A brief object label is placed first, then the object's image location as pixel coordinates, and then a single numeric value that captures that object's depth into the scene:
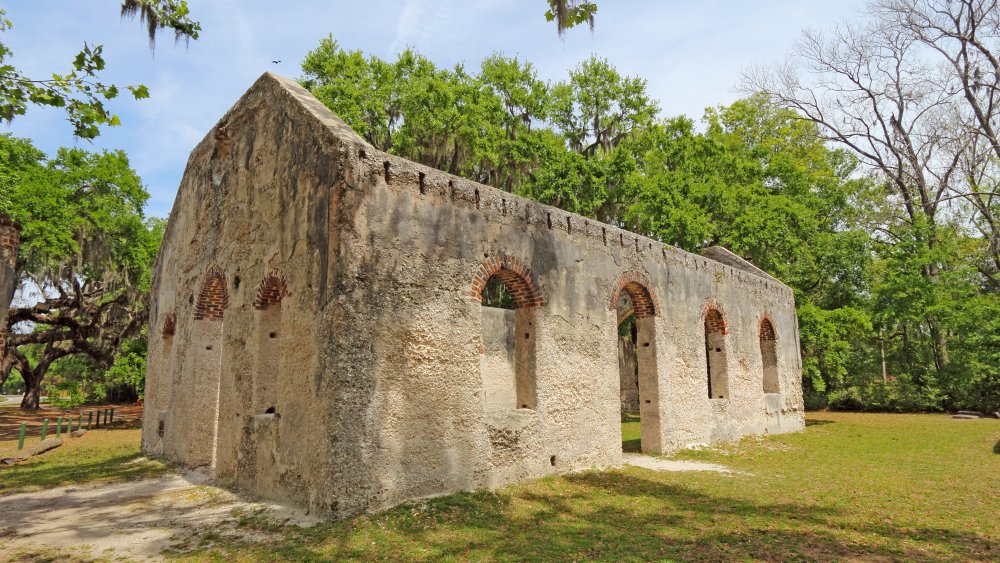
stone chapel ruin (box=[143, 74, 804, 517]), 6.77
